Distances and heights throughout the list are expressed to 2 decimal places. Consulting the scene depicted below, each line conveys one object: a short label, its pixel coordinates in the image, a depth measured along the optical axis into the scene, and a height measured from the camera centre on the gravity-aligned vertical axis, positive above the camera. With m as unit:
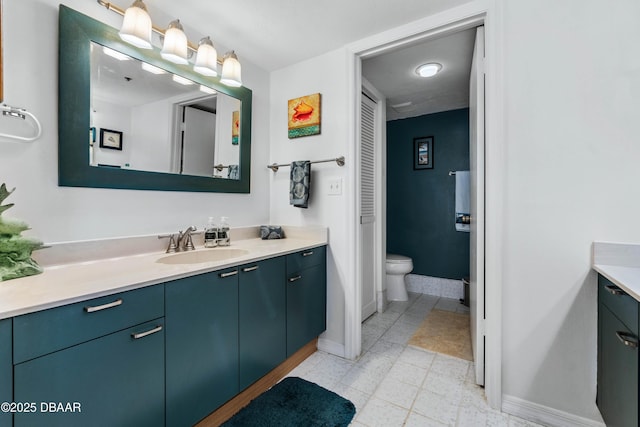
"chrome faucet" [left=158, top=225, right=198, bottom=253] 1.62 -0.16
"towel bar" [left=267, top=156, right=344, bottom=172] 1.96 +0.38
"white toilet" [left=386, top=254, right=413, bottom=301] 3.14 -0.70
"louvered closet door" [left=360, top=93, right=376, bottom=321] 2.65 +0.09
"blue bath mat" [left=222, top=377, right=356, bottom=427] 1.39 -1.01
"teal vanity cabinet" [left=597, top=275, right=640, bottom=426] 0.94 -0.53
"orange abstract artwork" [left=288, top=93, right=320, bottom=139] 2.08 +0.74
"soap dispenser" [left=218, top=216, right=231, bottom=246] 1.83 -0.13
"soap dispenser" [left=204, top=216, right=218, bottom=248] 1.78 -0.14
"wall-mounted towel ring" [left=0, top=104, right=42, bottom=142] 1.12 +0.40
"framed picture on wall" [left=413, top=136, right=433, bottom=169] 3.40 +0.75
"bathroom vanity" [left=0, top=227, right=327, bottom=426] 0.79 -0.44
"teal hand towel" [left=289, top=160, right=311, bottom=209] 2.04 +0.22
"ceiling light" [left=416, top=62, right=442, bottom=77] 2.27 +1.19
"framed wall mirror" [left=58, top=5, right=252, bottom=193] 1.29 +0.53
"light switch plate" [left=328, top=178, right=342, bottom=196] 2.01 +0.20
